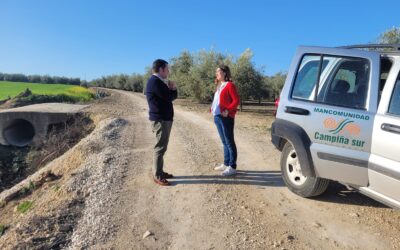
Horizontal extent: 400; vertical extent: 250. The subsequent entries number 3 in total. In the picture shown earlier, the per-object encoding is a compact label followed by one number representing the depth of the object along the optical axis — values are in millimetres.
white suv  4266
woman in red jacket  6465
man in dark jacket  6145
